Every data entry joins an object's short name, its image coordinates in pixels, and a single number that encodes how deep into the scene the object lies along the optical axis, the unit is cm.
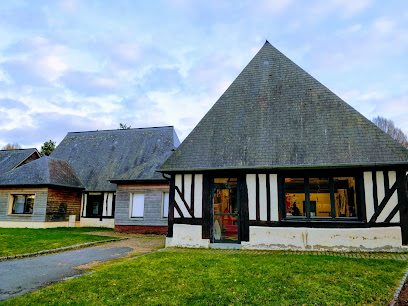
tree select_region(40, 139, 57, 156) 3328
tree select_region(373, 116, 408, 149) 3144
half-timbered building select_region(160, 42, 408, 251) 802
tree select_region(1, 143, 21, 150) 4963
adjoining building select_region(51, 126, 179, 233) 1430
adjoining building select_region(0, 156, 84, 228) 1560
